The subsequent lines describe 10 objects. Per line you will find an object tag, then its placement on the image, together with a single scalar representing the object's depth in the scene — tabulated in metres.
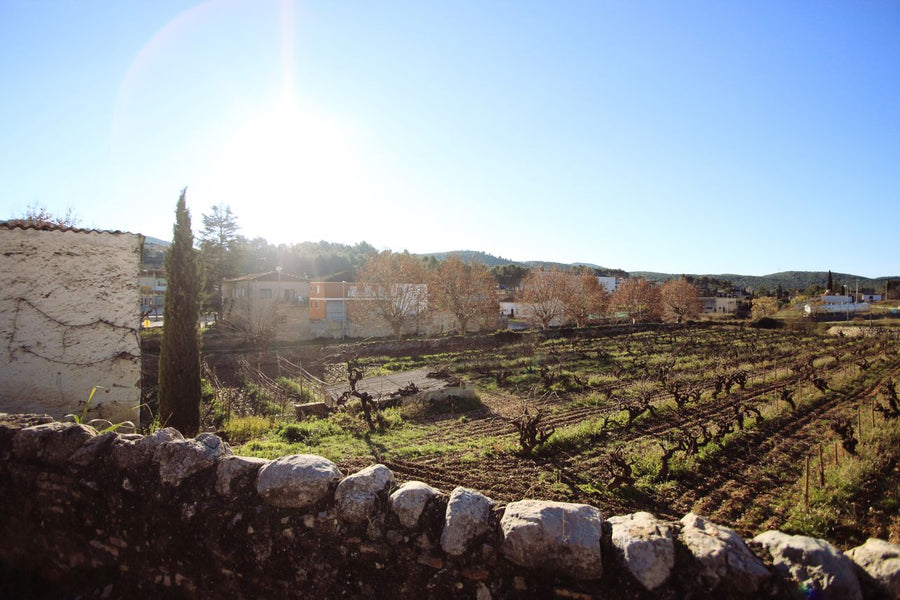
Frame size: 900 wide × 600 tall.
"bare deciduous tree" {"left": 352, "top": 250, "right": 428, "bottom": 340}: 33.16
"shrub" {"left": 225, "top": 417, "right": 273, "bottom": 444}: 9.61
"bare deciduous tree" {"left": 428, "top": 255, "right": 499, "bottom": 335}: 36.91
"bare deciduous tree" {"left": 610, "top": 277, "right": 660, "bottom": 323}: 51.34
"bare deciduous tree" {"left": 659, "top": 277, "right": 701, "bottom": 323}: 52.50
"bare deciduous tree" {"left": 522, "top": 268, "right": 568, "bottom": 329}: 42.00
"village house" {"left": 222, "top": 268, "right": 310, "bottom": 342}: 29.09
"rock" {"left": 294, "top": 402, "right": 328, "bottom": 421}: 12.21
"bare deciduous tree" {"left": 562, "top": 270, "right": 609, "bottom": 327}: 43.75
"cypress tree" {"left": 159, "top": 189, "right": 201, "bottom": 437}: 9.57
